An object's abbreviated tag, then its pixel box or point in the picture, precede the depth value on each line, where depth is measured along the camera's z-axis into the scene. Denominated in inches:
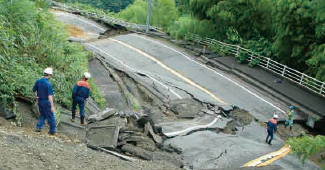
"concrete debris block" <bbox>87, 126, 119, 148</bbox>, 373.6
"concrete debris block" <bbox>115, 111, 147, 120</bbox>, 472.4
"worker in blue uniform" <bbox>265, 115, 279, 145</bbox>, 577.0
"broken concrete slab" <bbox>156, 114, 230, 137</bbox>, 526.3
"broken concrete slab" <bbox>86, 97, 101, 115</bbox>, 507.9
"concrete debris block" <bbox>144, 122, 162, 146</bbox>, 452.4
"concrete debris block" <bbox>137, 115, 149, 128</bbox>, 459.2
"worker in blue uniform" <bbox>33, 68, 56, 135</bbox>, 352.5
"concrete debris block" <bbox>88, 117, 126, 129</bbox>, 423.9
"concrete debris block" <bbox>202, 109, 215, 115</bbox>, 668.7
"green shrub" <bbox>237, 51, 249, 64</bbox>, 1013.2
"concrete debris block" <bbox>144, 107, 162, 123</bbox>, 596.4
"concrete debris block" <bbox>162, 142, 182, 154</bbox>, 452.2
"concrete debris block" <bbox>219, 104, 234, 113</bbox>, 692.1
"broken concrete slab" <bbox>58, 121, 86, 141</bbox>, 385.4
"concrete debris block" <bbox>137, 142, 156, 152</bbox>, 411.2
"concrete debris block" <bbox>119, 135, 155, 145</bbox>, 404.8
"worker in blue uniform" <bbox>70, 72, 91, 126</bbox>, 418.9
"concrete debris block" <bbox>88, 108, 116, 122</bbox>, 442.0
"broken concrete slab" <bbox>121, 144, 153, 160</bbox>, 380.0
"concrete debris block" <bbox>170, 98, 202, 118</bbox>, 655.1
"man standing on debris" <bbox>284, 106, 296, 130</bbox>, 697.5
